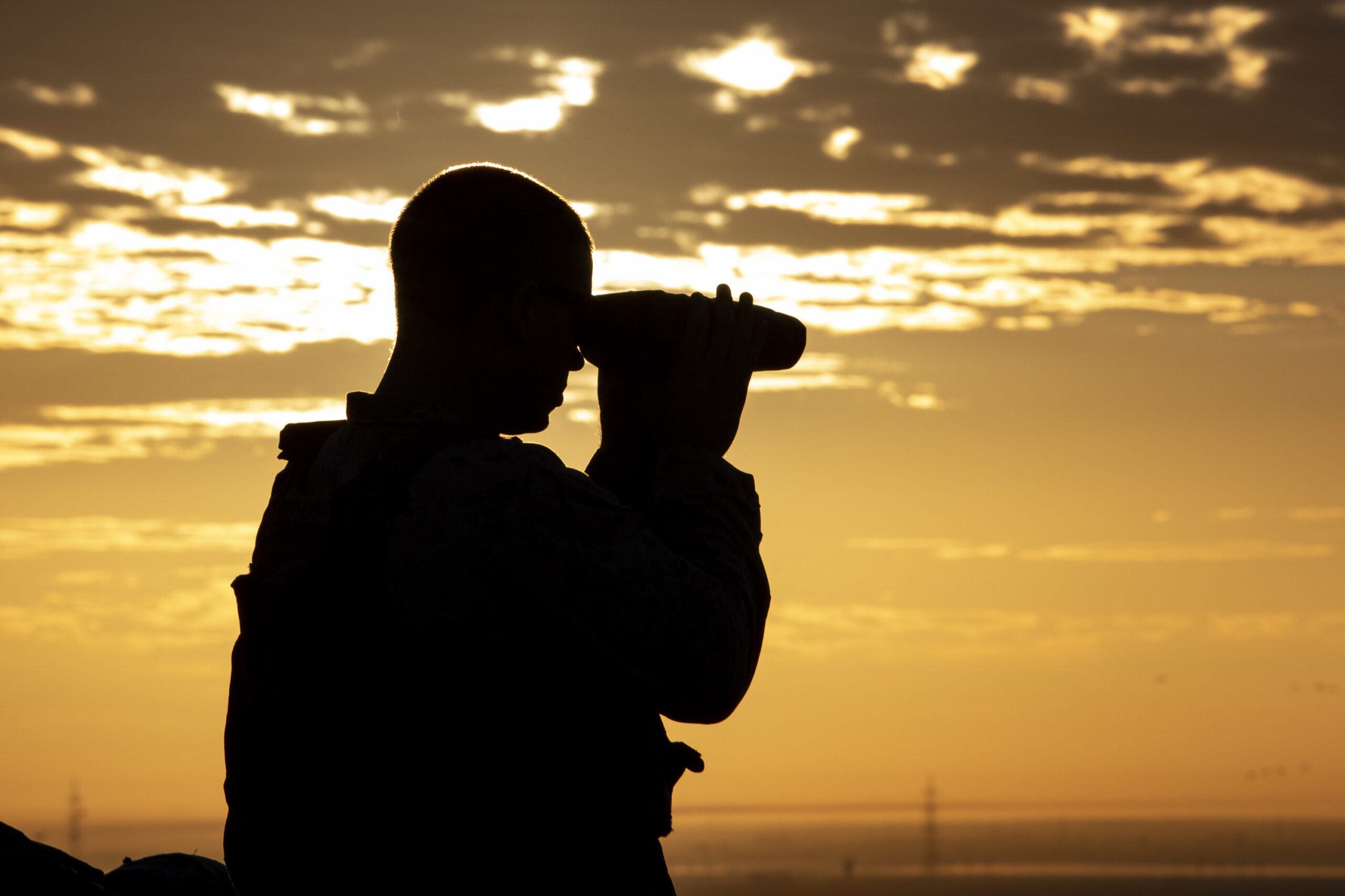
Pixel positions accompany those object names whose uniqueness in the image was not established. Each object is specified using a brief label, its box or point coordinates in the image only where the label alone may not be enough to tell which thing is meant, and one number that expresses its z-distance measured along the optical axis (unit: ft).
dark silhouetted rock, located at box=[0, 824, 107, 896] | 26.96
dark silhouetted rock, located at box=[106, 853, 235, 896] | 32.53
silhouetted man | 23.66
